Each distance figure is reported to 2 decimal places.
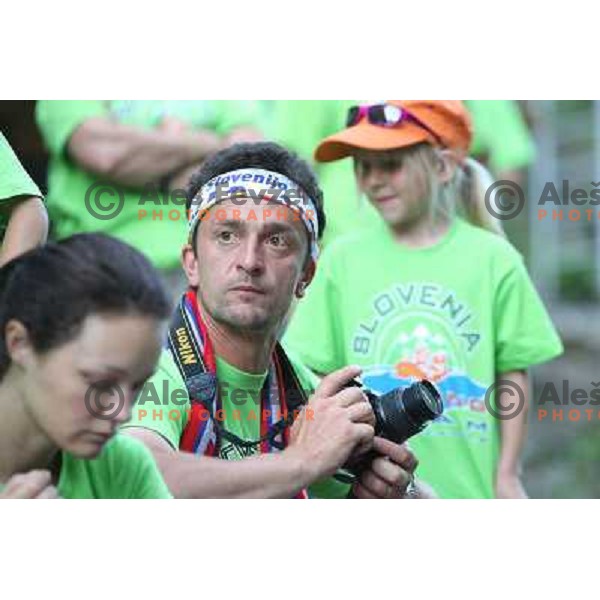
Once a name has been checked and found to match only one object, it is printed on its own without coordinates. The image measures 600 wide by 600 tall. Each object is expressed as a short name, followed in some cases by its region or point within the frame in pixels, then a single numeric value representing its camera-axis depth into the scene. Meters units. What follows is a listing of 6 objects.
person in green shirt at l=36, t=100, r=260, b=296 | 8.86
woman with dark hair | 7.71
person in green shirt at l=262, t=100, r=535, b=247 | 8.92
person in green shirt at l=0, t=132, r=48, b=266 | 8.35
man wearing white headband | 8.26
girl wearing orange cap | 8.87
